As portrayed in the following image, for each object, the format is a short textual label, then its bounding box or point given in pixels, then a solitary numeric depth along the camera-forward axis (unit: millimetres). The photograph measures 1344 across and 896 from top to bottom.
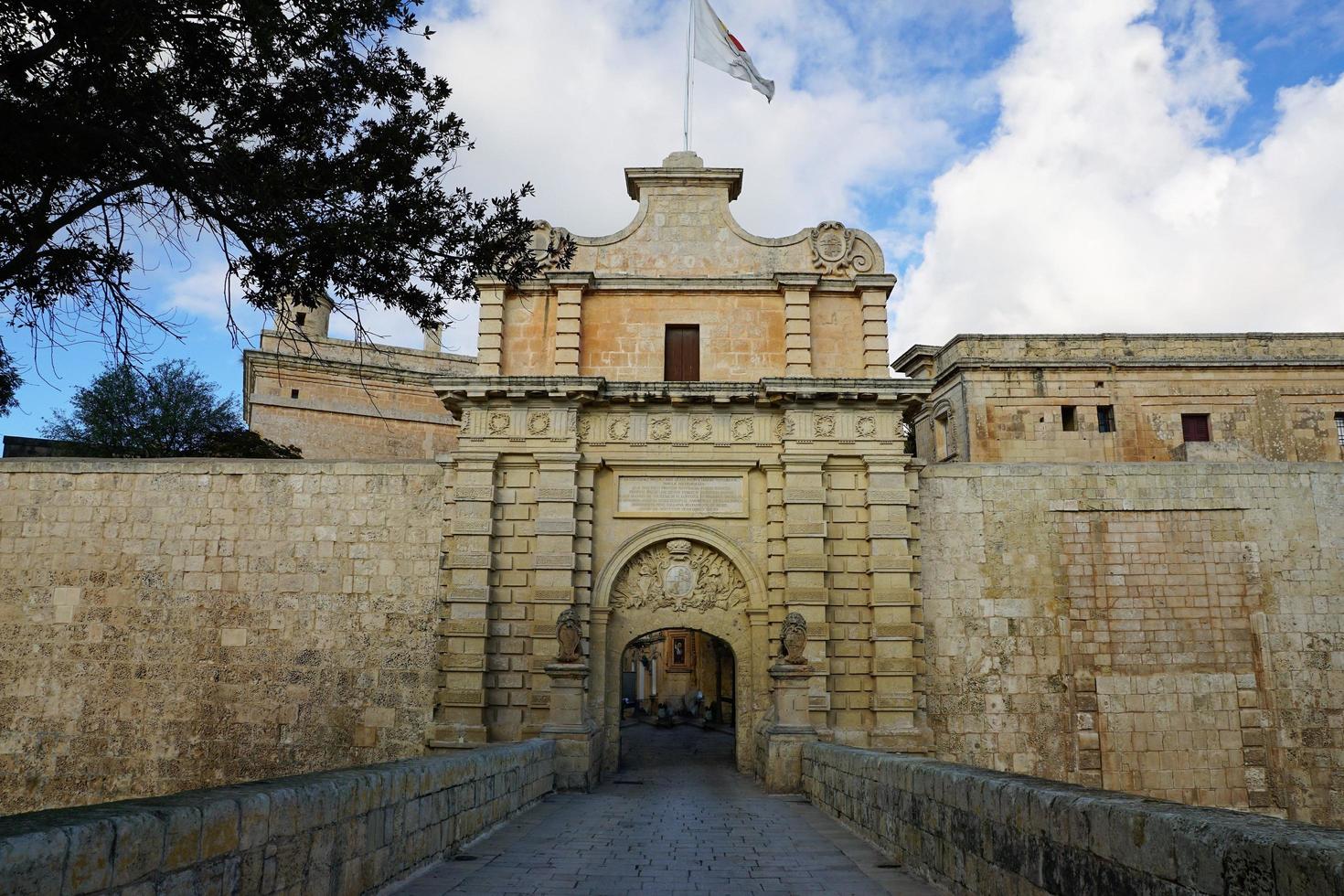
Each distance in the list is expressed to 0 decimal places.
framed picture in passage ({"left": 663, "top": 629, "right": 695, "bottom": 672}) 32594
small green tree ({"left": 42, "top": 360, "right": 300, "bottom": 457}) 24906
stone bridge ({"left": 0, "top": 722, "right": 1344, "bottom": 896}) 2986
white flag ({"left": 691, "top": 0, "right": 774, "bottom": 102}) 16188
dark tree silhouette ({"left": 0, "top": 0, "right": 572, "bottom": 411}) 5730
